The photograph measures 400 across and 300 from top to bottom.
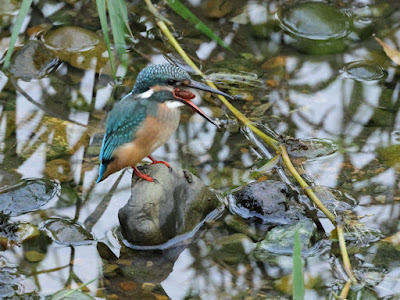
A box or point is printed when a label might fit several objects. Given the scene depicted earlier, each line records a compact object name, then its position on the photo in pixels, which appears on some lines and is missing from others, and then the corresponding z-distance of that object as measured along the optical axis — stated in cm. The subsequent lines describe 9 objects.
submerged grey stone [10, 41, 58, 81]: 1272
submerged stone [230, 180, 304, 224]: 949
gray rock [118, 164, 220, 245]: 895
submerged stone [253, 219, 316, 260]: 891
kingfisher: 849
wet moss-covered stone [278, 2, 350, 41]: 1323
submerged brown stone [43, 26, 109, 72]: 1297
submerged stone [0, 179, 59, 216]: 978
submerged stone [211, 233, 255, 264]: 895
